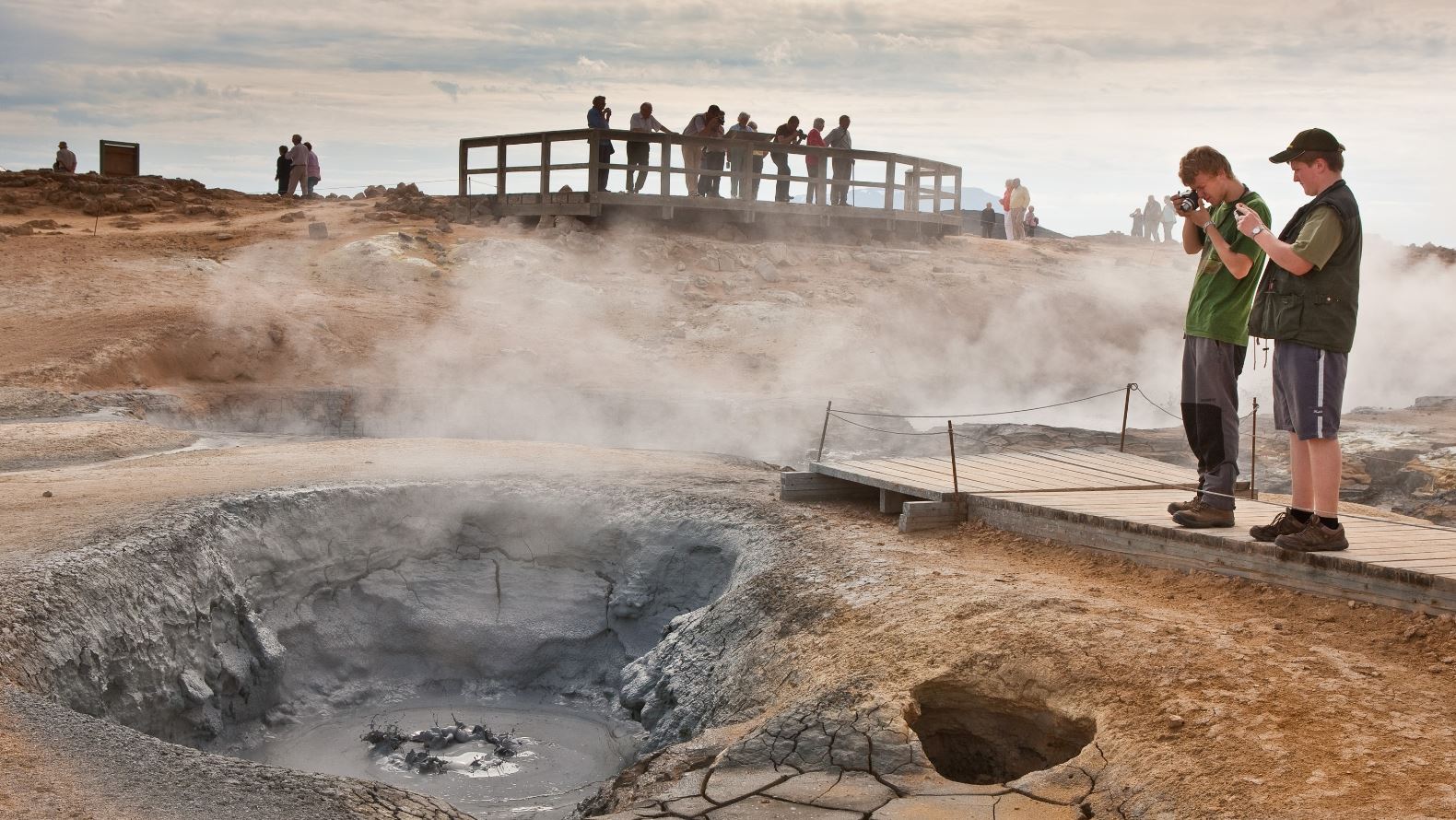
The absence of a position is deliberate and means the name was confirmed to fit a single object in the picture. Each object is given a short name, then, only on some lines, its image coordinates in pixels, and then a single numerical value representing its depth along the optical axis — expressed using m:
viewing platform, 17.59
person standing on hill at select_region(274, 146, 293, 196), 22.20
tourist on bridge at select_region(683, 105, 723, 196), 18.17
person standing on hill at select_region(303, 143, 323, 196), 21.98
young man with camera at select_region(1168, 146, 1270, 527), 4.94
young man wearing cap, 4.42
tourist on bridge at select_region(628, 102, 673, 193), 17.64
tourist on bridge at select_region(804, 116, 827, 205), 19.06
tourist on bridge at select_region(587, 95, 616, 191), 17.41
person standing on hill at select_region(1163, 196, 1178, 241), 28.17
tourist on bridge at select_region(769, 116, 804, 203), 18.56
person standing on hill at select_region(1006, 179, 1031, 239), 23.47
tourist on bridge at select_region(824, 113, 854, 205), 19.25
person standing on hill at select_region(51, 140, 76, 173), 21.95
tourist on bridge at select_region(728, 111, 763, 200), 18.23
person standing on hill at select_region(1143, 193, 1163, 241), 27.78
